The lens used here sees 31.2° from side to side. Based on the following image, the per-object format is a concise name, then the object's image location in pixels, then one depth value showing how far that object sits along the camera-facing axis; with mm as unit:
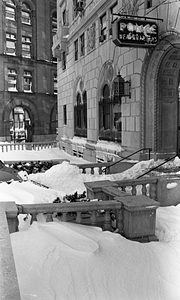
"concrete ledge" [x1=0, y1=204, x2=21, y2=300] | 3074
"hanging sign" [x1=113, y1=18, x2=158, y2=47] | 10530
